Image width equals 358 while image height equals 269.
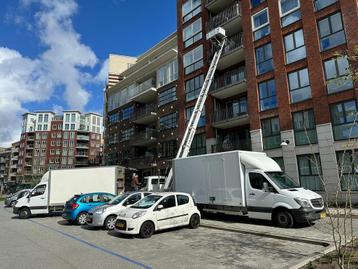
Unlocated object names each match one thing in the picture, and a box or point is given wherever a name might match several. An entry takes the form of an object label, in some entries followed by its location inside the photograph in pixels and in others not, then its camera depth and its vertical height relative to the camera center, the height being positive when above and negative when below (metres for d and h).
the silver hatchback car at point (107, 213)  11.95 -1.09
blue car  13.68 -0.82
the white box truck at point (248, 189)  10.77 -0.30
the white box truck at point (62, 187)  17.38 +0.08
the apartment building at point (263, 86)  17.38 +7.58
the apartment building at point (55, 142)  100.69 +17.09
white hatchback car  9.89 -1.08
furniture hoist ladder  18.73 +6.51
